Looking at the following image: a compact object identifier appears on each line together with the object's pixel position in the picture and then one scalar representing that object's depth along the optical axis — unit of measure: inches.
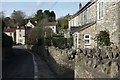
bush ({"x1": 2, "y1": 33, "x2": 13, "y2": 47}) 841.0
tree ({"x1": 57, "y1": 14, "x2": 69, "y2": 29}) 1721.5
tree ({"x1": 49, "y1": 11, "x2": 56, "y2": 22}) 2487.2
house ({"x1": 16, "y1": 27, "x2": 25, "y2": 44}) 2195.8
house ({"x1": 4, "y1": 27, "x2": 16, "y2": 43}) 2196.0
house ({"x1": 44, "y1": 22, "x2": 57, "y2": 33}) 2032.8
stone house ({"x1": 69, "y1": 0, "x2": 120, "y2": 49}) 448.5
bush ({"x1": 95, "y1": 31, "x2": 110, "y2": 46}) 499.8
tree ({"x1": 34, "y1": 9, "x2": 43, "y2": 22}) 2247.4
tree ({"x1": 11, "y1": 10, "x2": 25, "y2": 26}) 2295.8
